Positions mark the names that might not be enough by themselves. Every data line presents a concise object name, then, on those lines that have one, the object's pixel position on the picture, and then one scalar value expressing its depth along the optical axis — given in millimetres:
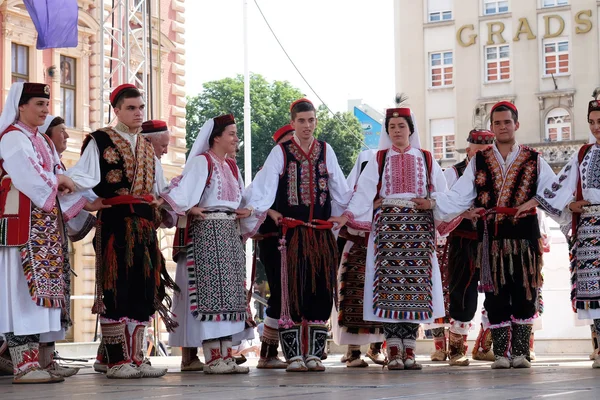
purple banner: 16375
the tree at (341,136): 60625
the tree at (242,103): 59750
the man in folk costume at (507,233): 9086
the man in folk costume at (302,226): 9016
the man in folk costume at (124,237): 8156
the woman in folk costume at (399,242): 9047
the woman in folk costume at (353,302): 9641
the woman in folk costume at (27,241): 7719
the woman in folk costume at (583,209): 8961
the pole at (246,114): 28703
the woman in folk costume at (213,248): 8711
